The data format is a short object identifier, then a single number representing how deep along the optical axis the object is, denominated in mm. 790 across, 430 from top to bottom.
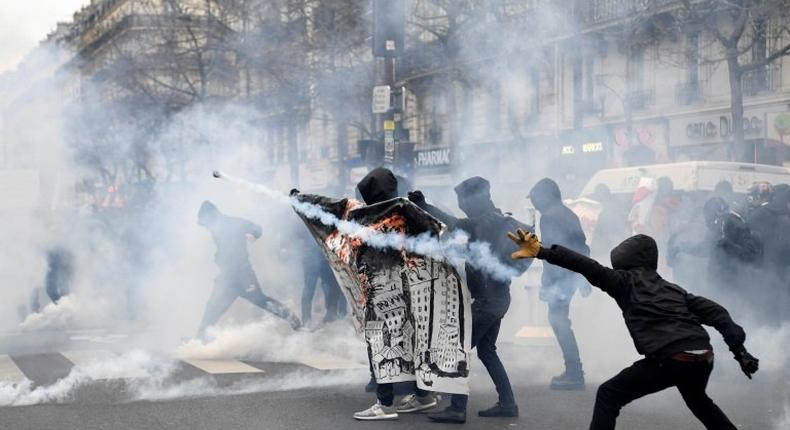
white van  13359
